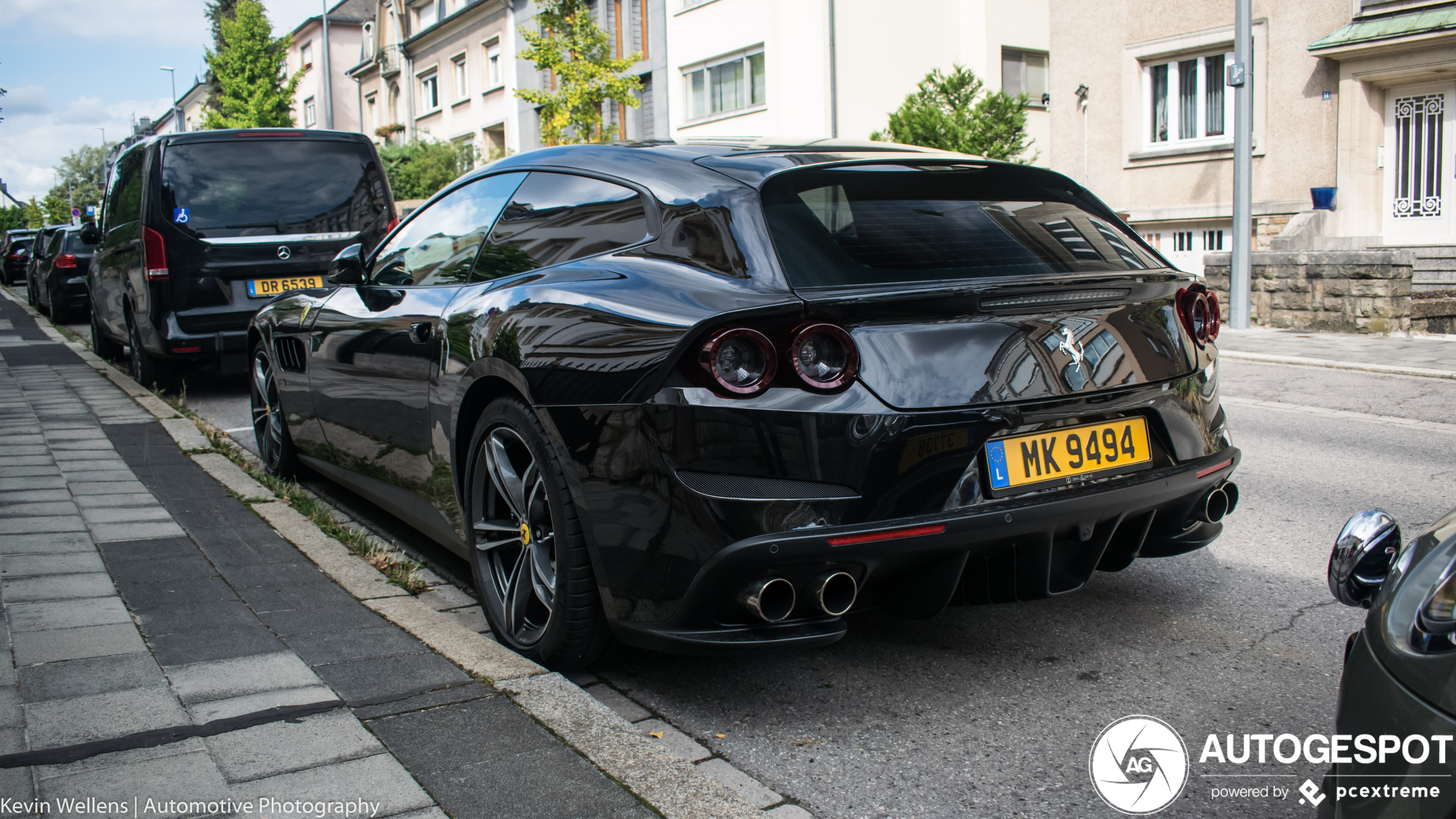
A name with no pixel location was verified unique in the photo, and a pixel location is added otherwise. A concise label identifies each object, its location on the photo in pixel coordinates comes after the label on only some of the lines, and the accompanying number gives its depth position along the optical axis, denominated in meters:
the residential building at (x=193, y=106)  77.46
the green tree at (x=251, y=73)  55.19
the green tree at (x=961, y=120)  21.02
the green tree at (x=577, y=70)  26.67
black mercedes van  8.87
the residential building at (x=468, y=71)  30.20
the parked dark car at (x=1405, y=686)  1.46
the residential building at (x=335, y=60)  56.97
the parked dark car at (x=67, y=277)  18.19
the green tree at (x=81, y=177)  94.62
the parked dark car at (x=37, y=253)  22.67
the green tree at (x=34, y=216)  109.24
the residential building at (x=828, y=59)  24.61
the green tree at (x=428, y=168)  35.88
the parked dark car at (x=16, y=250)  33.50
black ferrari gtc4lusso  2.74
